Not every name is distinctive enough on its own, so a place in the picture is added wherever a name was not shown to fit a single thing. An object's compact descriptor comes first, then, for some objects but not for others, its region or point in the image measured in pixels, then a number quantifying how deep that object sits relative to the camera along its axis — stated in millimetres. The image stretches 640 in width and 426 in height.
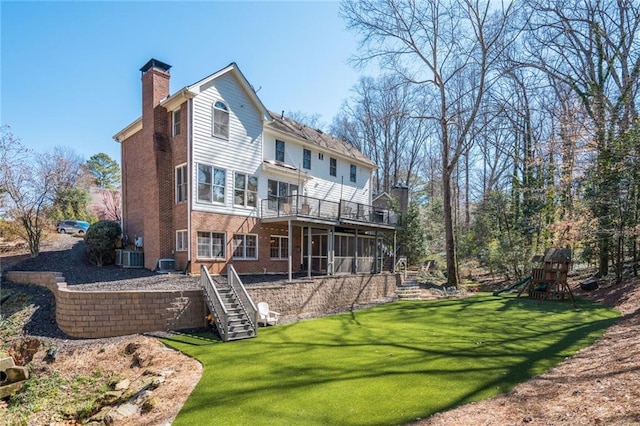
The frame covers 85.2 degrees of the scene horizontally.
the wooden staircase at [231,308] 10344
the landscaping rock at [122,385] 7605
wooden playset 16172
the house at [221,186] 15617
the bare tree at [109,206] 32969
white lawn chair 12312
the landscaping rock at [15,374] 8383
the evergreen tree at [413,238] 28625
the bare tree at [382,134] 38625
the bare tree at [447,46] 20359
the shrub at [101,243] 16984
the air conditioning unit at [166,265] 15480
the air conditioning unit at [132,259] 16531
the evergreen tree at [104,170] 44656
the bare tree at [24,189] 18109
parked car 26625
